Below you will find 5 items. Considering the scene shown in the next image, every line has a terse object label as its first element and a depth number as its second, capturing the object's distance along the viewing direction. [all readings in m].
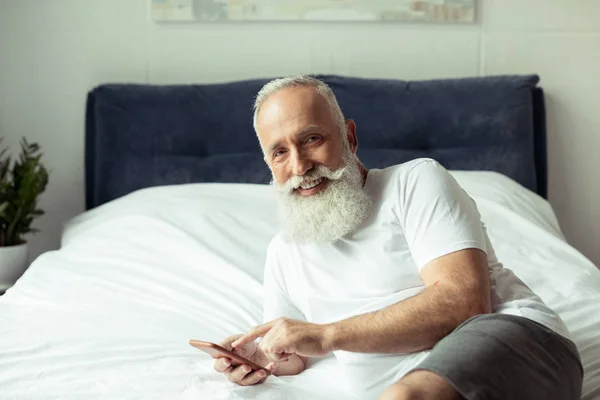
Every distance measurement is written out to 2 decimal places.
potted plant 3.00
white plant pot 3.00
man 1.37
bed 1.87
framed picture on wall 3.25
